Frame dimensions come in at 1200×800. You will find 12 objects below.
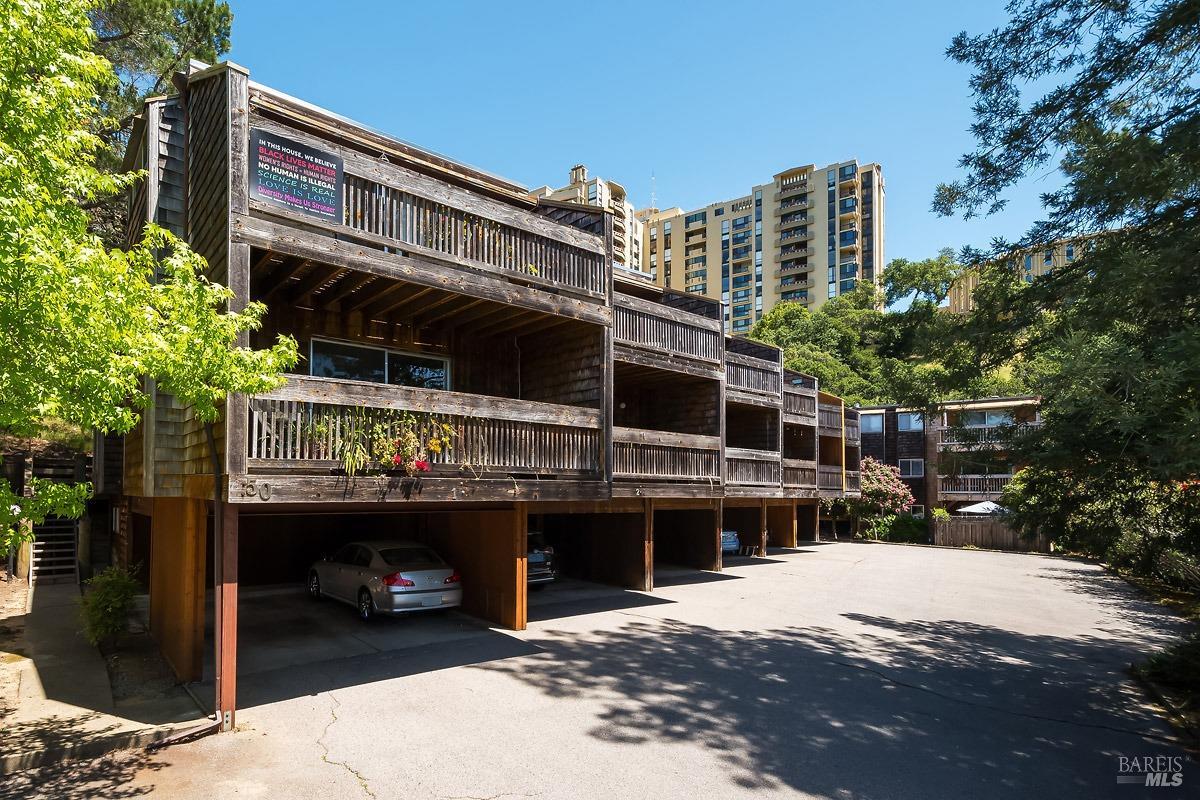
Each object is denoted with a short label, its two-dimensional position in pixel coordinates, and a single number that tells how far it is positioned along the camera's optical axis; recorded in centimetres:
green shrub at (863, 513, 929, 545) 3647
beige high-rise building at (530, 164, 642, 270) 7488
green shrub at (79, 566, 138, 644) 1046
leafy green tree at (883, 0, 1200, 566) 588
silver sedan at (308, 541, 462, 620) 1215
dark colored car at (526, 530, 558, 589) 1609
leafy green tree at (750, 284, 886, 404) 5225
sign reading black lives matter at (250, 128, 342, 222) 824
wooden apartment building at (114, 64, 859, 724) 816
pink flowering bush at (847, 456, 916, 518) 3581
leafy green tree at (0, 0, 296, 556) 513
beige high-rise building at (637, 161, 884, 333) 9012
